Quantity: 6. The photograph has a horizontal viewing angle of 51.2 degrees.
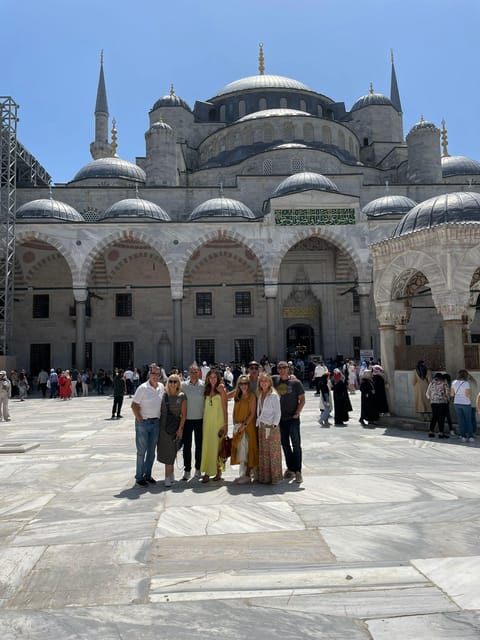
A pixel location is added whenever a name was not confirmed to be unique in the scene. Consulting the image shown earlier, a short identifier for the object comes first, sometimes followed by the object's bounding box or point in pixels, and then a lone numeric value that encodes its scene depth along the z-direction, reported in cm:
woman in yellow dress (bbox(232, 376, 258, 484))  443
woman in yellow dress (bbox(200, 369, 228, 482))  447
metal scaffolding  1811
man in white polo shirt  441
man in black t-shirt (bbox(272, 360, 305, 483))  452
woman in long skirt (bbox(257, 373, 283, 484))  432
